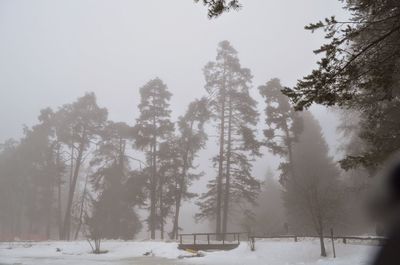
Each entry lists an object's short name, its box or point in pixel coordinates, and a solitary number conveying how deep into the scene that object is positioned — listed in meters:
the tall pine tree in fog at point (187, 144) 33.53
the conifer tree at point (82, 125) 37.72
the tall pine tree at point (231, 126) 29.95
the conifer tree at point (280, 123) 29.31
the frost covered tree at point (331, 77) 7.41
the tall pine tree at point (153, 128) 33.22
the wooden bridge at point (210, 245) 25.09
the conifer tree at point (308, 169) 30.73
